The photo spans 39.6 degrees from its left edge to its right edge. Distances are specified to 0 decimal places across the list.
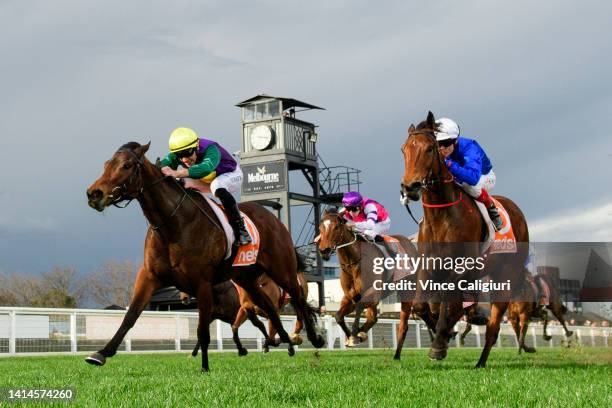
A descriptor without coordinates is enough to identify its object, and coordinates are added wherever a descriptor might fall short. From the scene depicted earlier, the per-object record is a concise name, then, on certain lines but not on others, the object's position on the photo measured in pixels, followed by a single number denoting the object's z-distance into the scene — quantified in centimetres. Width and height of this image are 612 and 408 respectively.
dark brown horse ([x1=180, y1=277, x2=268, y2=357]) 1312
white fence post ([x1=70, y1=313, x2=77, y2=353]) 1636
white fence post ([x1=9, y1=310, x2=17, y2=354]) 1523
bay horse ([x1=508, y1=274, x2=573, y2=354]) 1439
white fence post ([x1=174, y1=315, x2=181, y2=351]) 1861
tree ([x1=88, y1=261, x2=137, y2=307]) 5941
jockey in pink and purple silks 1275
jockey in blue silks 761
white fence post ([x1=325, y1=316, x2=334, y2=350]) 2244
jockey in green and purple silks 787
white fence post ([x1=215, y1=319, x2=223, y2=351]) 1975
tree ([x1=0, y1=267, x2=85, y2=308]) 5597
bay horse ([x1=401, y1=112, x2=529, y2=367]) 708
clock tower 4422
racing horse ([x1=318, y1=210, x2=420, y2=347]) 1230
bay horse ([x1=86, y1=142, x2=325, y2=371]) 718
